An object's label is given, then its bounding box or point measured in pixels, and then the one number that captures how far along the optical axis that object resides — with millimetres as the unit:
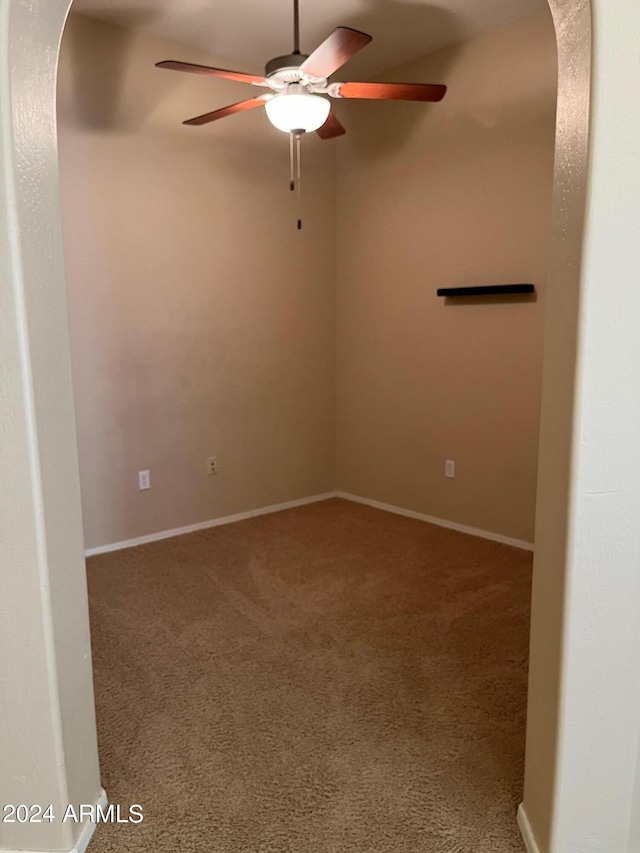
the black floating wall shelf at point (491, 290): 3252
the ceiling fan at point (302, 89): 2318
